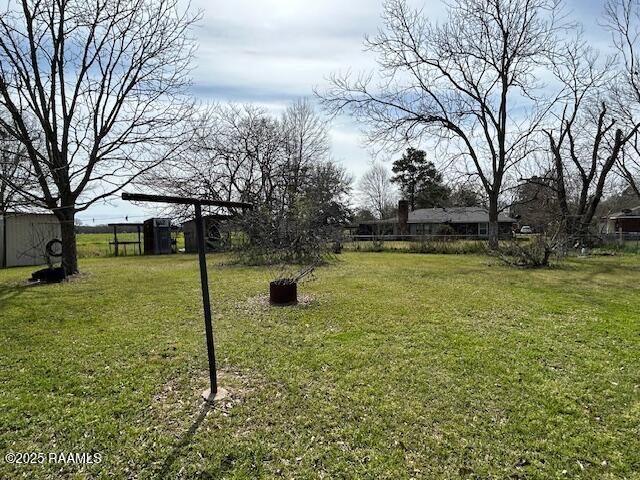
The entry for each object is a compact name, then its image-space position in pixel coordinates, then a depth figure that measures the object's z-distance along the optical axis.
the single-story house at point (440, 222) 33.31
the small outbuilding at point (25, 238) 13.91
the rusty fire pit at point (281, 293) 6.55
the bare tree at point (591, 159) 18.05
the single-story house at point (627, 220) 33.47
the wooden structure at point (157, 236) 19.33
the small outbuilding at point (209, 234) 15.12
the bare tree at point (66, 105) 9.15
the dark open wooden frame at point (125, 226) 18.82
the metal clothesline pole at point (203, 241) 2.64
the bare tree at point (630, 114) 16.39
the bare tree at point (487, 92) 16.16
